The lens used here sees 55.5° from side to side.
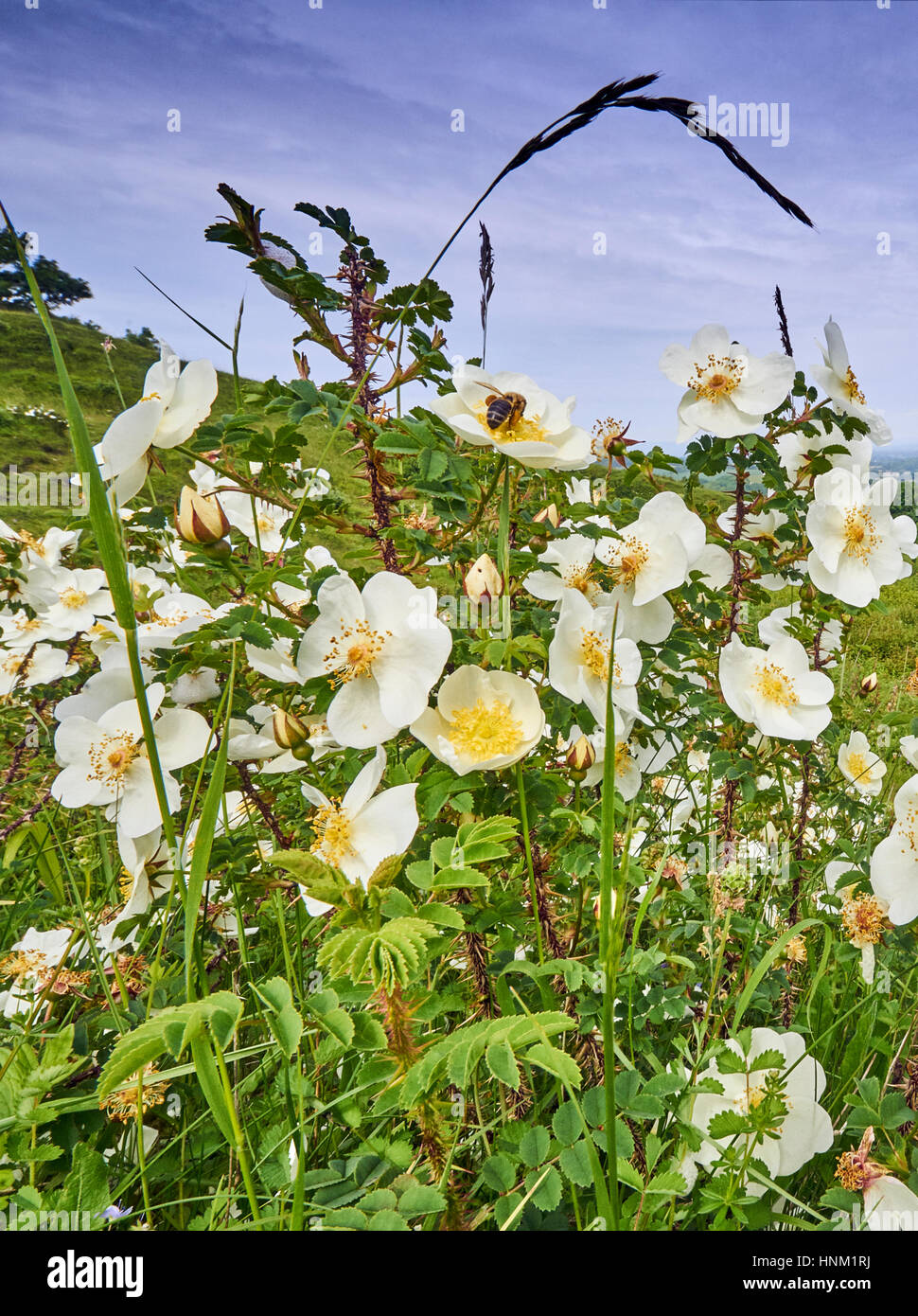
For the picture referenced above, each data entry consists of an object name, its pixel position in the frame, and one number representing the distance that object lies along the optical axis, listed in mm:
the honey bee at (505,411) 243
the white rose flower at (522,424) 239
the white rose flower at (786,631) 350
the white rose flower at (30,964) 298
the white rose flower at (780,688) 320
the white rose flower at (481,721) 236
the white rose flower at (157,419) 231
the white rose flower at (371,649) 244
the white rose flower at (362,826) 236
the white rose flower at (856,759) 466
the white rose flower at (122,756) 264
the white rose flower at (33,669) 477
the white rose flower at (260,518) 360
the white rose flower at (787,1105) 250
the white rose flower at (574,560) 312
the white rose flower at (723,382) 327
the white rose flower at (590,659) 262
